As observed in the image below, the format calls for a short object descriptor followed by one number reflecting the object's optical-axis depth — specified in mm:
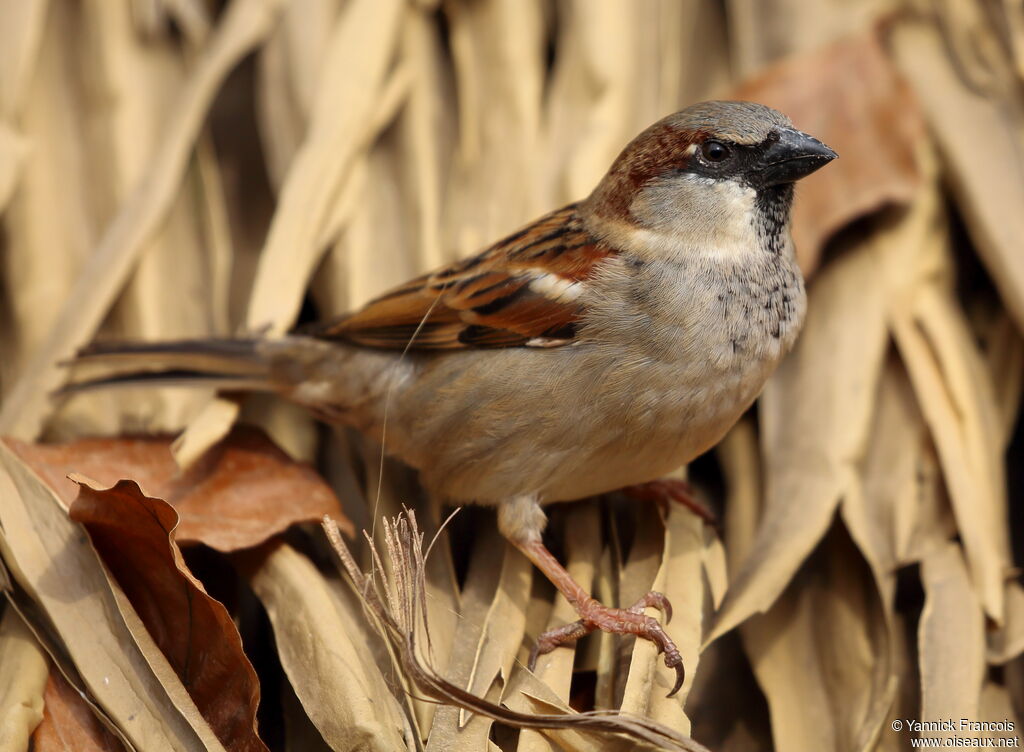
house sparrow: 4500
